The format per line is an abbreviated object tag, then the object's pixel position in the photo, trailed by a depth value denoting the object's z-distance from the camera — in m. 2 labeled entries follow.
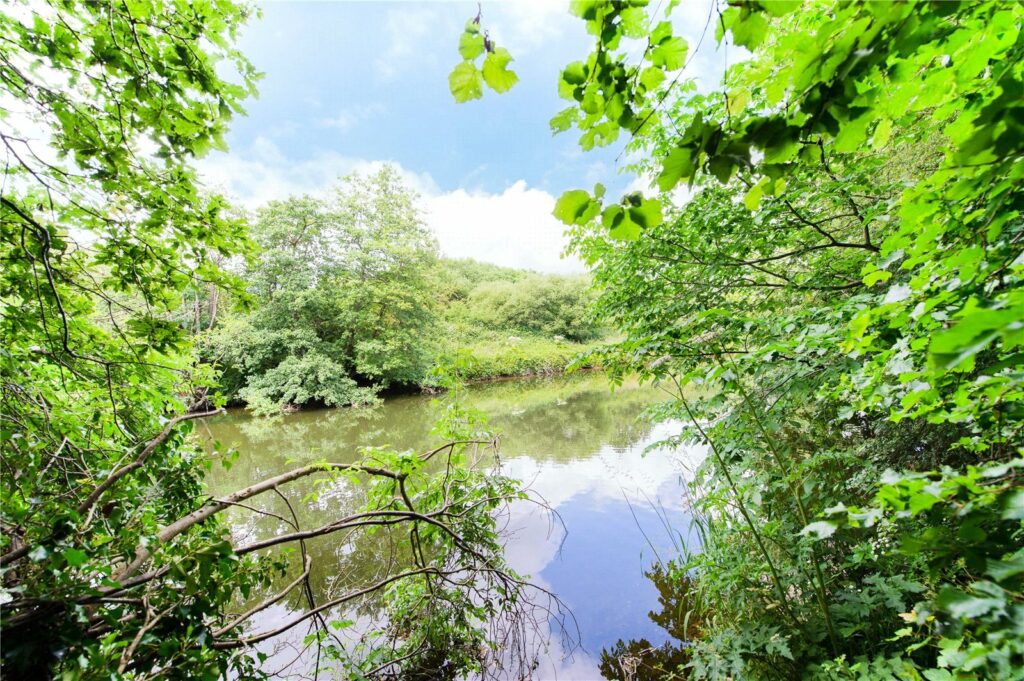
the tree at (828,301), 0.55
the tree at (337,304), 12.51
